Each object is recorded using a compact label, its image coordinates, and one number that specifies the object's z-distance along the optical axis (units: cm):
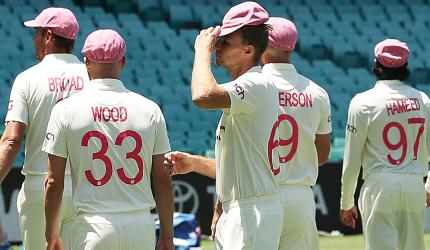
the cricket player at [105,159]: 1150
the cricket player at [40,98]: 1430
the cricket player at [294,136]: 1408
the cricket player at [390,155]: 1628
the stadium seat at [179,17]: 4294
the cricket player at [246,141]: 1128
